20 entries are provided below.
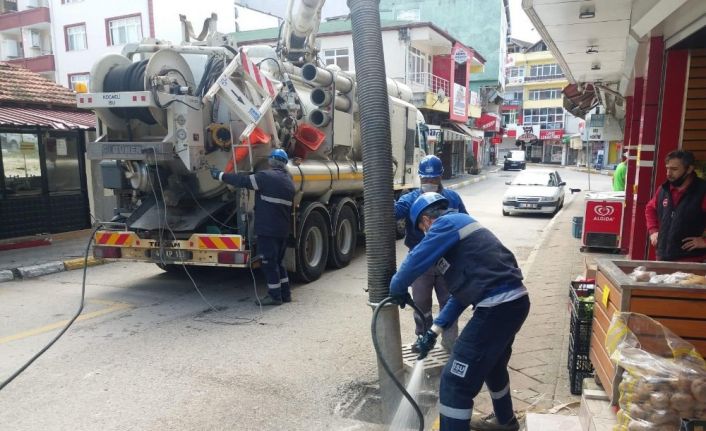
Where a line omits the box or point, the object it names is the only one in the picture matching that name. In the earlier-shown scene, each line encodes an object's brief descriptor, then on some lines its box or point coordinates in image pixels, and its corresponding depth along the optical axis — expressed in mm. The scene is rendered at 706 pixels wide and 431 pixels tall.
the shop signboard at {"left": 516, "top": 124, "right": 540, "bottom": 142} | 58072
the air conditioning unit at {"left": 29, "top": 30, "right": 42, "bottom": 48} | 30219
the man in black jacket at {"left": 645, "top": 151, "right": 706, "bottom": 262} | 4242
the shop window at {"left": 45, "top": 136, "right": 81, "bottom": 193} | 10055
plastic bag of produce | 2328
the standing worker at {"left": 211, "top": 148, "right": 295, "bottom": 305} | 5770
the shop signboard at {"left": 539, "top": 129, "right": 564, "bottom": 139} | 57125
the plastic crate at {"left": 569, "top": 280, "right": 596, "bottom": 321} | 3555
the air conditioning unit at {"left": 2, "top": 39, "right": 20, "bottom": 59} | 31016
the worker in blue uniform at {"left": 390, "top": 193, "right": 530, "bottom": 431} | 2811
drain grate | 3754
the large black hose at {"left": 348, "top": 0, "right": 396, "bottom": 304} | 2955
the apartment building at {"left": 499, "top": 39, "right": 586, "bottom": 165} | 57106
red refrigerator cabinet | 8305
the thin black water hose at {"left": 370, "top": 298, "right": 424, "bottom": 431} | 2914
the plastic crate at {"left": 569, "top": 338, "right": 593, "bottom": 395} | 3623
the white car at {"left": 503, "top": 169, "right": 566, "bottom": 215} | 14609
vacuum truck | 5770
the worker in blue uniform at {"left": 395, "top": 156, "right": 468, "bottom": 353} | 4281
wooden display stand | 2689
